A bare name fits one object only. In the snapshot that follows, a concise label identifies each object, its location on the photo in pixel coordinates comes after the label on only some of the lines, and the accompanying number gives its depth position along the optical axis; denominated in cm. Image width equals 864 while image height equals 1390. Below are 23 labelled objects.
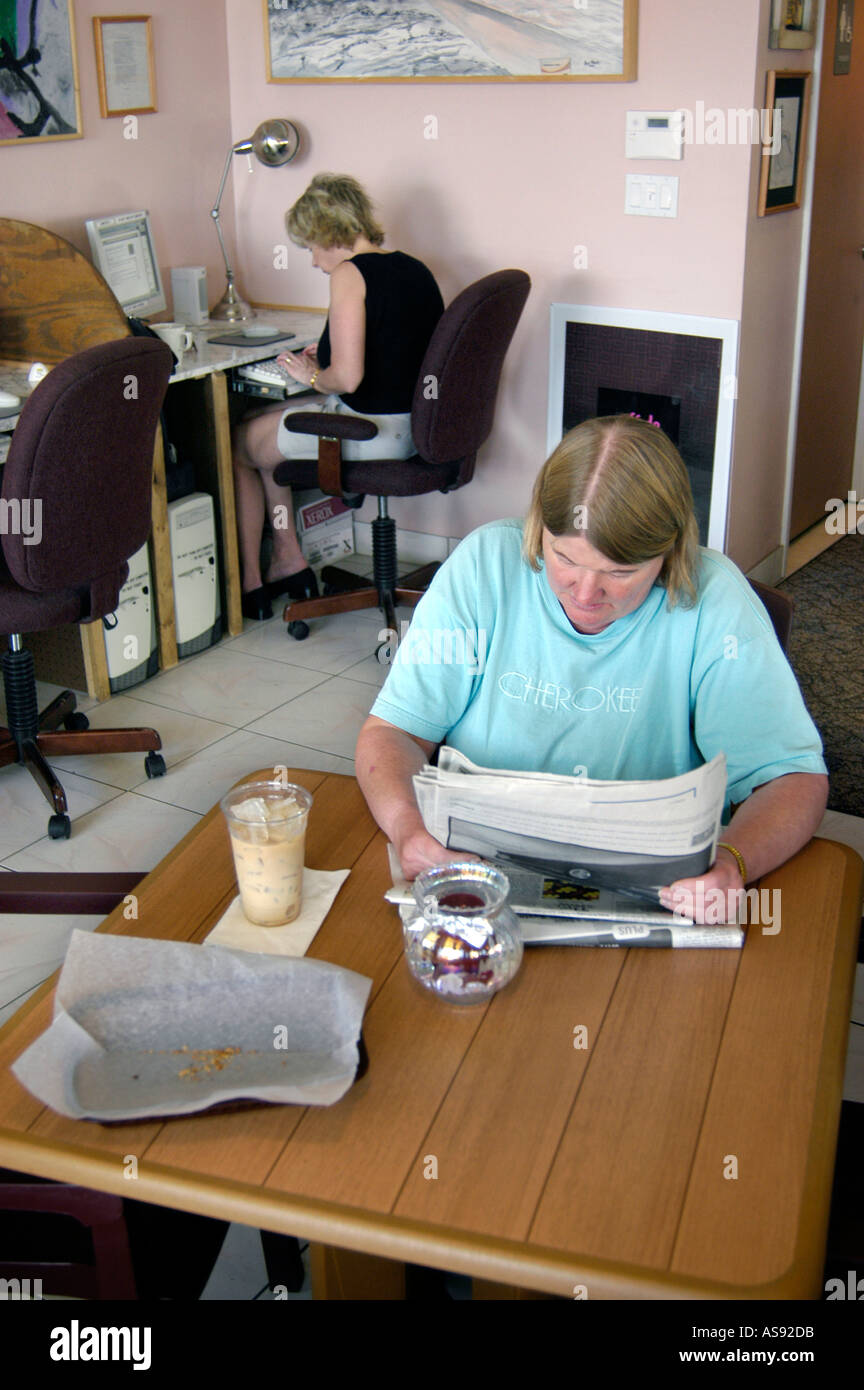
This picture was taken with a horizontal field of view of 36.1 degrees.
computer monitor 370
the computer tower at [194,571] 354
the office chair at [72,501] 243
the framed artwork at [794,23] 334
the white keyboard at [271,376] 360
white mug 357
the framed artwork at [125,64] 367
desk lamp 401
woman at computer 340
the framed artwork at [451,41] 346
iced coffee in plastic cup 128
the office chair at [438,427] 323
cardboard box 427
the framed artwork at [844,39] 384
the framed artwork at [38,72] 336
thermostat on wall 342
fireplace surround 360
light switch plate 349
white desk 339
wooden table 94
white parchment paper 106
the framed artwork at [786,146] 345
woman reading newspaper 148
